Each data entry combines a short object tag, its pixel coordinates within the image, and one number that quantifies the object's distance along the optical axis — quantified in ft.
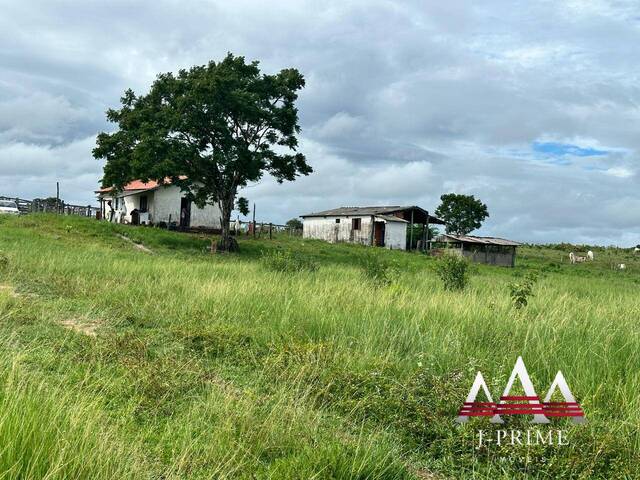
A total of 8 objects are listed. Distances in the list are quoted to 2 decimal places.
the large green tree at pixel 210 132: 98.99
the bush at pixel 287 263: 55.21
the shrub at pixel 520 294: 32.78
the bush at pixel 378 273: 46.42
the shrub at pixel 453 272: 48.03
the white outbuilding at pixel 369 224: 160.45
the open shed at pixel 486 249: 154.20
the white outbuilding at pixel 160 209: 139.95
